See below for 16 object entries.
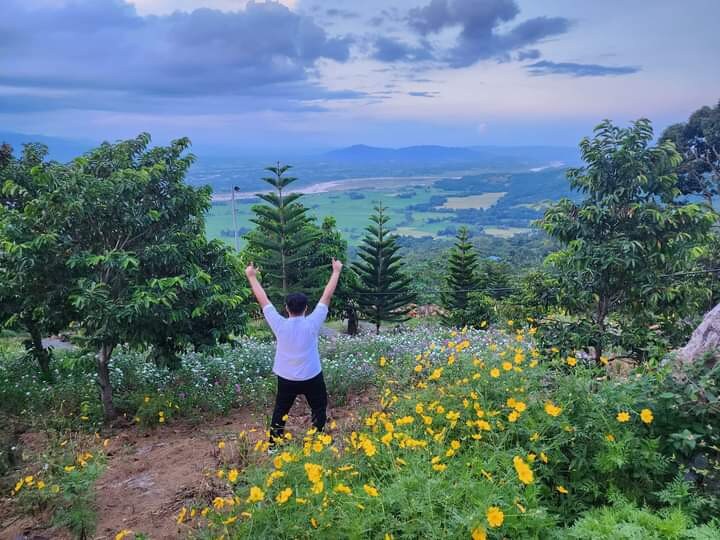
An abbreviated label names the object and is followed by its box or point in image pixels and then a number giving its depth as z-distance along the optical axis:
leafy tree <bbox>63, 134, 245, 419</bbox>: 4.38
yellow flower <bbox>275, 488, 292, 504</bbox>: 2.07
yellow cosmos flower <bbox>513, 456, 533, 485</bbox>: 1.99
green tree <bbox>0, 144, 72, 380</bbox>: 4.34
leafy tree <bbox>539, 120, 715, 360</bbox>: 4.71
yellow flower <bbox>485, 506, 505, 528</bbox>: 1.81
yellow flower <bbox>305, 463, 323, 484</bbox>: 2.13
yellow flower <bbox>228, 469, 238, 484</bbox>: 2.29
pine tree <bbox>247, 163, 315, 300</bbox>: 14.84
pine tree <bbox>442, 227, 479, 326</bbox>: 17.12
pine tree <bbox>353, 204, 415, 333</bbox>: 17.12
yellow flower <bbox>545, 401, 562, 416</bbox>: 2.36
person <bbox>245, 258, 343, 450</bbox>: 3.47
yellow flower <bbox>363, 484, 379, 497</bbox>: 2.05
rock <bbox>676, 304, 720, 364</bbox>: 3.60
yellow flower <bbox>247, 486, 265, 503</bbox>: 2.09
